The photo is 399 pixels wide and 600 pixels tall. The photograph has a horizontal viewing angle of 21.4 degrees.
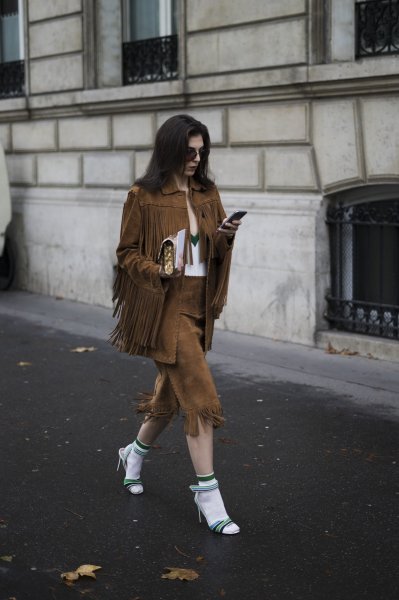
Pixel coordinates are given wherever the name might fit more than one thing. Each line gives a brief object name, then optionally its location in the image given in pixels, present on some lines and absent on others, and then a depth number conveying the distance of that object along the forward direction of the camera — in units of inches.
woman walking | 196.7
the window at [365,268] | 368.2
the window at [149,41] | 470.6
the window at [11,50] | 572.7
